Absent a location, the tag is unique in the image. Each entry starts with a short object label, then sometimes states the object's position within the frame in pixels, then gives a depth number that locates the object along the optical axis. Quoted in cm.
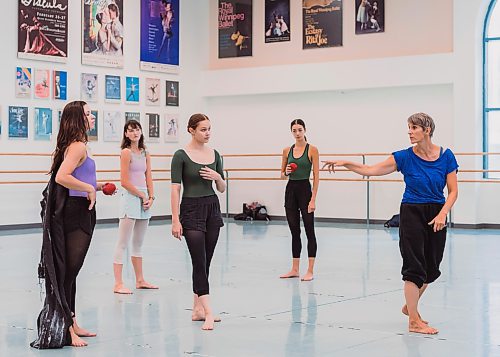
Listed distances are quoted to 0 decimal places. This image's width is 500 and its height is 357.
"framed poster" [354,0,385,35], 1922
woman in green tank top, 1029
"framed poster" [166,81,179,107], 2116
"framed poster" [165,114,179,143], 2114
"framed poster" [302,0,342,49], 1991
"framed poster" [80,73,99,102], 1903
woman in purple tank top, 621
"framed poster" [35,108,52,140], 1806
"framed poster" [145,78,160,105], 2066
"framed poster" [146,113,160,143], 2067
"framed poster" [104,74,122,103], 1964
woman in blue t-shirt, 683
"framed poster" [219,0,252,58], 2128
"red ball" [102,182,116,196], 634
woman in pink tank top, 931
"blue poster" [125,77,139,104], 2014
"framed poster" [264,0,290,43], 2067
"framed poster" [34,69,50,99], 1802
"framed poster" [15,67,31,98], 1767
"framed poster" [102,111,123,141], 1959
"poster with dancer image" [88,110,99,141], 1923
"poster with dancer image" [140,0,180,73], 2053
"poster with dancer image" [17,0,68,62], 1772
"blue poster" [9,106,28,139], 1758
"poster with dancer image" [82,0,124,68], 1906
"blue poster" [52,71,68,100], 1842
